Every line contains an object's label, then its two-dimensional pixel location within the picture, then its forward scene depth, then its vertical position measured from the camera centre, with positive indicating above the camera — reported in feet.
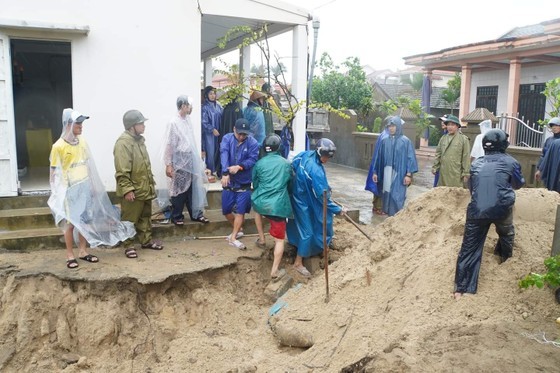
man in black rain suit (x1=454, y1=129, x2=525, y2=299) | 13.39 -2.37
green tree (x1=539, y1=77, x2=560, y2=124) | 32.87 +1.97
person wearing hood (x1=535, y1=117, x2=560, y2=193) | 24.11 -1.99
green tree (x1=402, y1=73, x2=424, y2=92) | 96.89 +6.61
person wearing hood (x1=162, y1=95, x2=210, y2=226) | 21.42 -2.27
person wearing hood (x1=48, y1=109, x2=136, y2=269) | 17.80 -3.19
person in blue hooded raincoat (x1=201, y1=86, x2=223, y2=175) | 27.50 -0.81
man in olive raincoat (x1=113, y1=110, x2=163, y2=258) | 19.01 -2.42
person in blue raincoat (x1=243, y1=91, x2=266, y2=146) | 26.40 -0.15
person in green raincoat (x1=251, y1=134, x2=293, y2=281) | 19.26 -3.10
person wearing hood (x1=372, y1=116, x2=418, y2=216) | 26.68 -2.67
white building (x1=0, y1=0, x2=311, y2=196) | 21.81 +2.64
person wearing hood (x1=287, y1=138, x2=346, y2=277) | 19.34 -3.49
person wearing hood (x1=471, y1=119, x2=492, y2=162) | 27.40 -1.71
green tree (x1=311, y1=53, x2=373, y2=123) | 62.23 +3.26
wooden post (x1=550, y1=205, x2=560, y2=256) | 13.12 -3.08
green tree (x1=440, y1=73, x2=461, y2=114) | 74.26 +4.03
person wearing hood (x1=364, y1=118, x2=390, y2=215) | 27.58 -4.03
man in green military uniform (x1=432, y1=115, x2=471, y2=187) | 25.25 -1.89
